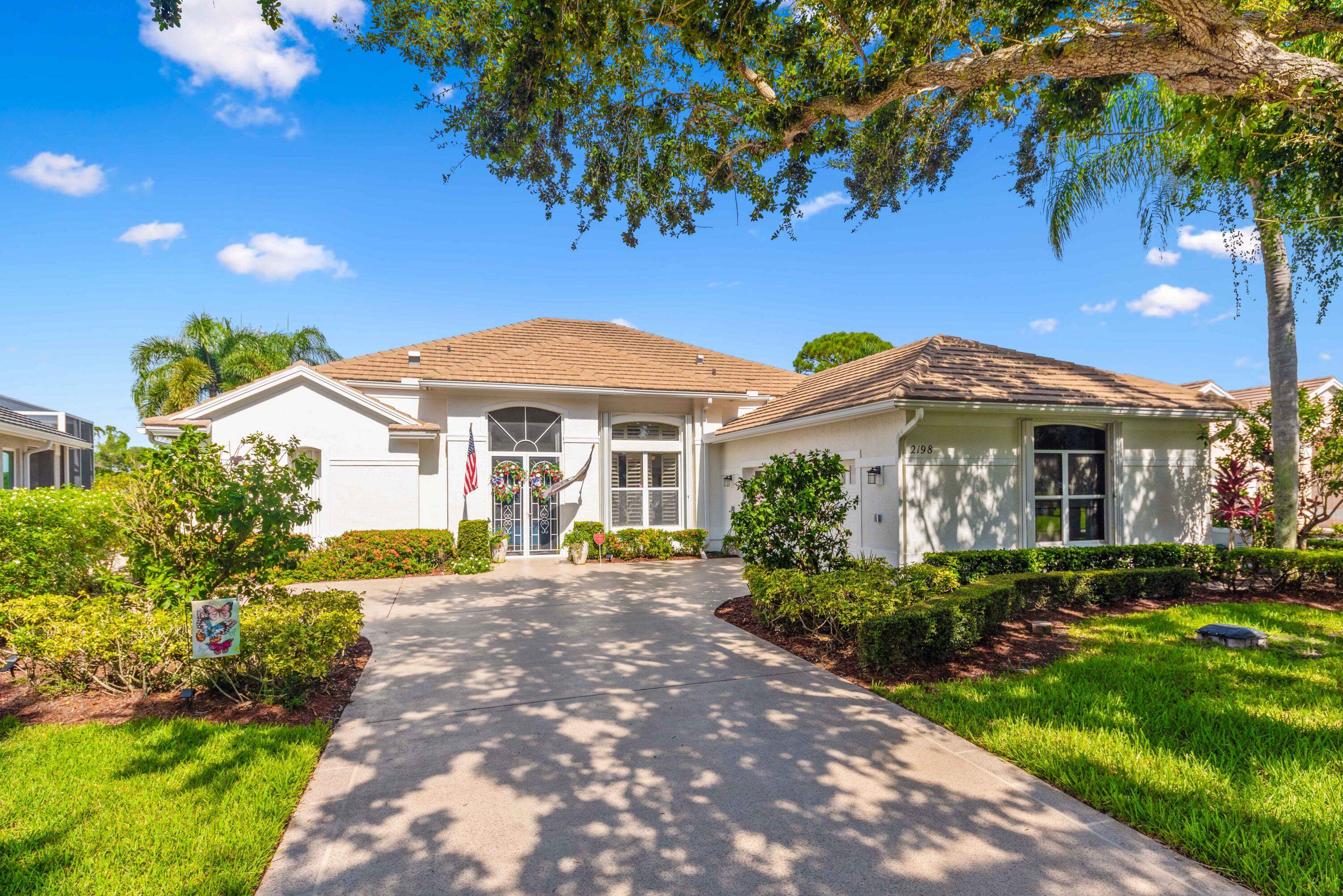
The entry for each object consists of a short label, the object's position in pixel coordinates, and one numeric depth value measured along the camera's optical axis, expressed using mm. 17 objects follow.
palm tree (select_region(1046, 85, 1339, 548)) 7887
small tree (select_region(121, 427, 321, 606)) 5871
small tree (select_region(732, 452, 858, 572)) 8609
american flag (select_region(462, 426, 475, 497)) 14414
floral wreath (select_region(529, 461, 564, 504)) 15141
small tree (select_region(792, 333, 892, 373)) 35969
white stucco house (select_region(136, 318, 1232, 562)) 10703
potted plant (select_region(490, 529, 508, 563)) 14594
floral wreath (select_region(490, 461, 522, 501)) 14953
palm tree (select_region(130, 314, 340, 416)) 23938
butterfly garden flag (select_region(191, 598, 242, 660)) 5027
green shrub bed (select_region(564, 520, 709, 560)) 15031
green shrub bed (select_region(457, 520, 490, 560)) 13797
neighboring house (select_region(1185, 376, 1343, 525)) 19766
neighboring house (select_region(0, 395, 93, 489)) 17828
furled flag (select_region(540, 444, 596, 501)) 14867
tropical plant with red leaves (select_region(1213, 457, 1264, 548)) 13555
